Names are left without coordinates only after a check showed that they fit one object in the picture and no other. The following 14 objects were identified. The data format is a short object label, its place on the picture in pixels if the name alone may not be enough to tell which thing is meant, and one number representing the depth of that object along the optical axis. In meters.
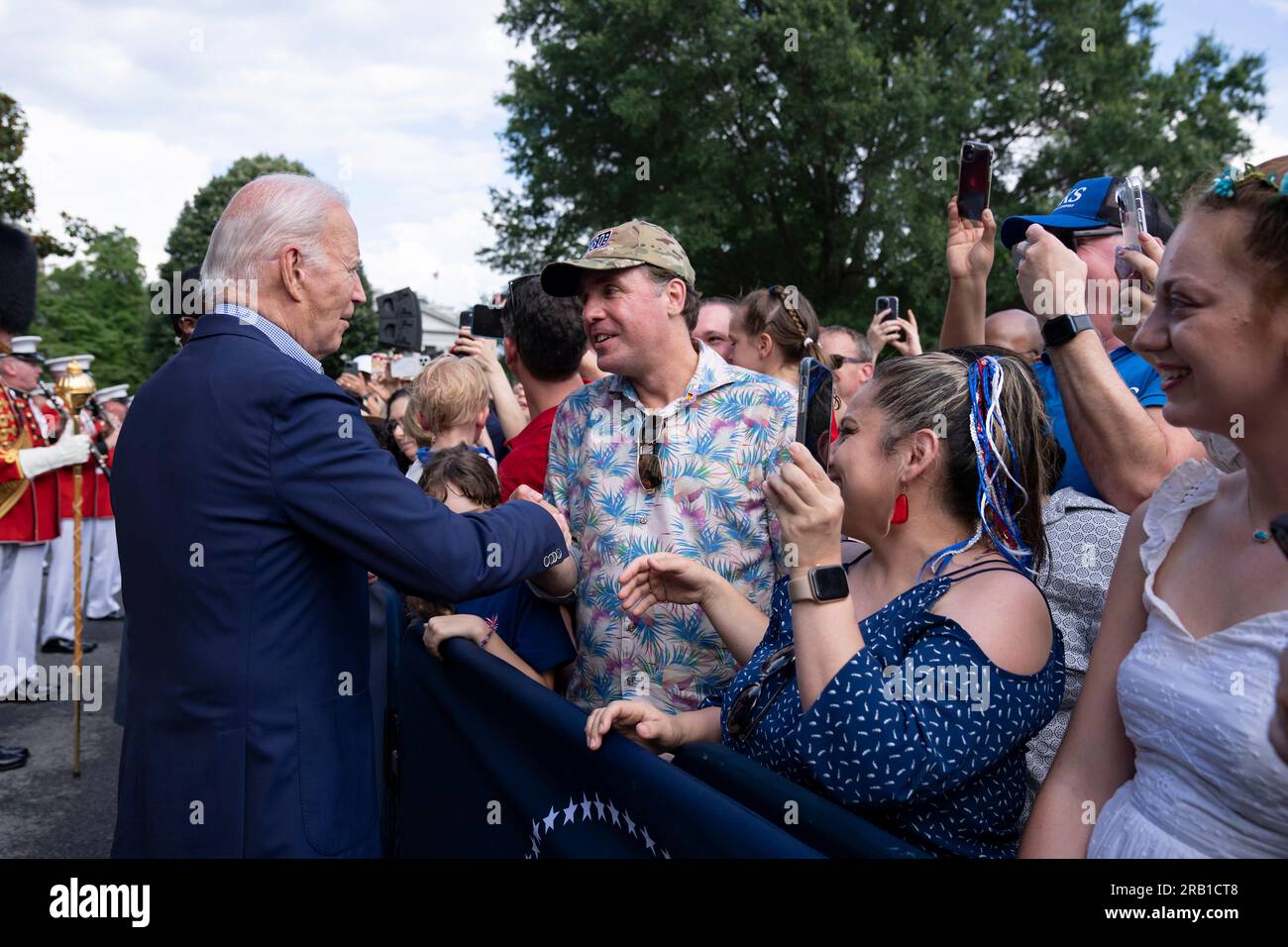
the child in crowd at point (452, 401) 4.49
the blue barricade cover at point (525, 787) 1.57
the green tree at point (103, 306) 29.42
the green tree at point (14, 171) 19.45
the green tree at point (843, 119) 18.28
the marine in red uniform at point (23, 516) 6.77
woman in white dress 1.41
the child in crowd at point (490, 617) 2.86
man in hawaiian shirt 2.80
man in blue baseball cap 2.25
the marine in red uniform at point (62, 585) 8.52
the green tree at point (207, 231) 34.19
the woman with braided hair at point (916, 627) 1.70
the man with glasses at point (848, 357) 5.40
